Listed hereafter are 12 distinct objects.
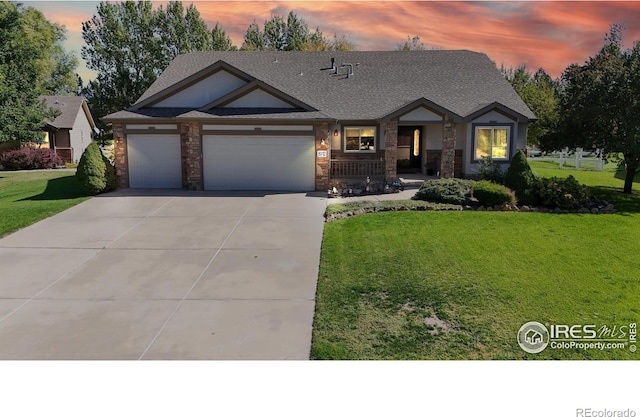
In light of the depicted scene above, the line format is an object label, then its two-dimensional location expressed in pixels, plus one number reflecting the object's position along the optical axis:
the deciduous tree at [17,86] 25.88
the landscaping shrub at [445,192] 16.52
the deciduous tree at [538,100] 31.51
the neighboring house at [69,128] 35.59
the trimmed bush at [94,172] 18.42
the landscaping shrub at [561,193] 16.06
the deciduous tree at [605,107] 17.34
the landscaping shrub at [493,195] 16.03
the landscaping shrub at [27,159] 31.73
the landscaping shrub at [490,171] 19.67
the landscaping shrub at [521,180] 16.52
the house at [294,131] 19.55
